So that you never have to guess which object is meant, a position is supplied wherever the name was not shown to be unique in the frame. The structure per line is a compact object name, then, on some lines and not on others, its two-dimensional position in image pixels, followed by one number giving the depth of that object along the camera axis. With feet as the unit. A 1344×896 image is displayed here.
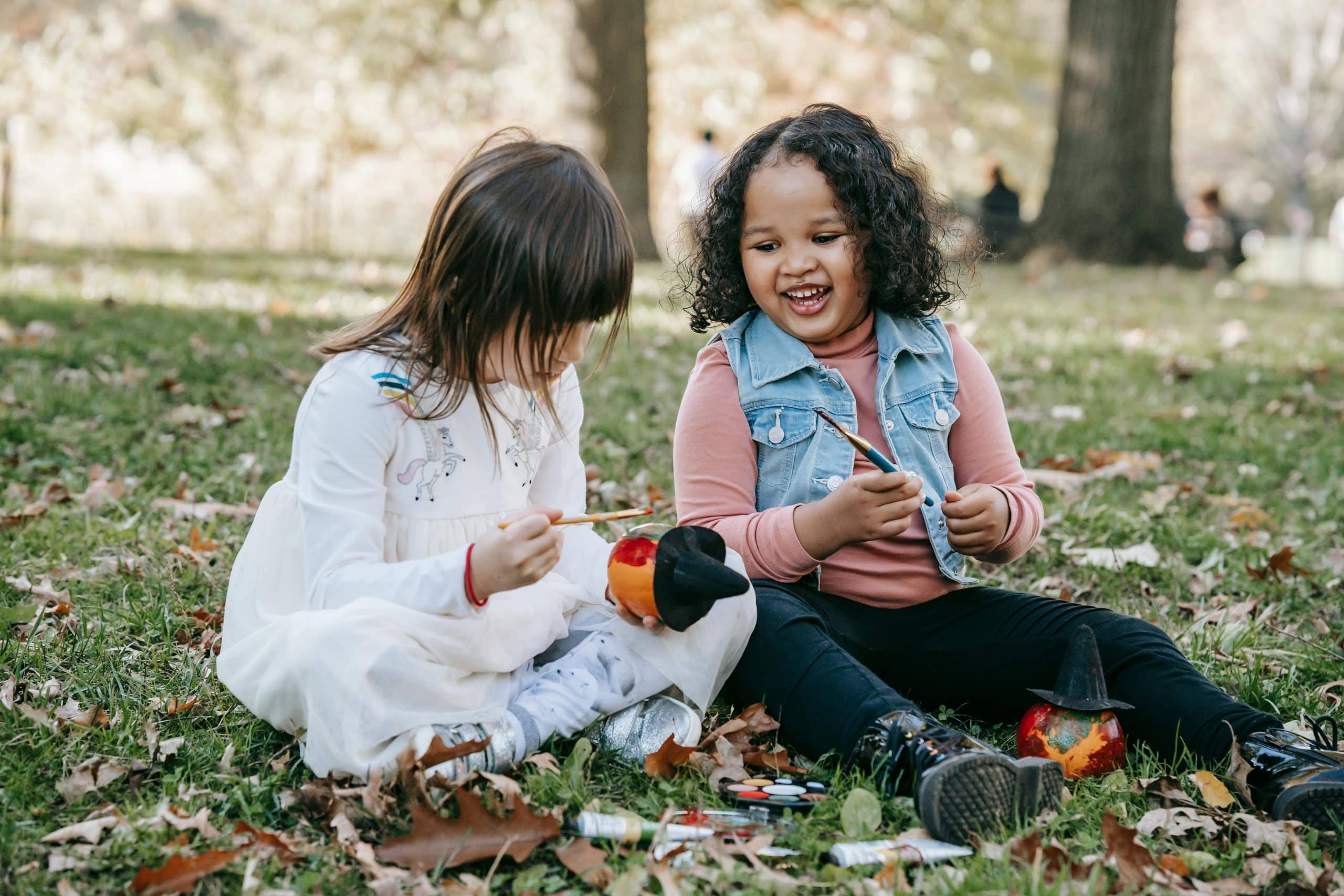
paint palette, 7.02
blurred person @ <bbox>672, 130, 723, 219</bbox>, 43.42
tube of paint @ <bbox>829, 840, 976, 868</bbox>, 6.34
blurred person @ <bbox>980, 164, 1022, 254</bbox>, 50.31
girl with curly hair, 8.01
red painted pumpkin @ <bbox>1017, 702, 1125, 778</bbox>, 7.59
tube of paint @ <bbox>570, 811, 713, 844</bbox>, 6.49
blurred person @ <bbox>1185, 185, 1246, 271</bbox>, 52.85
